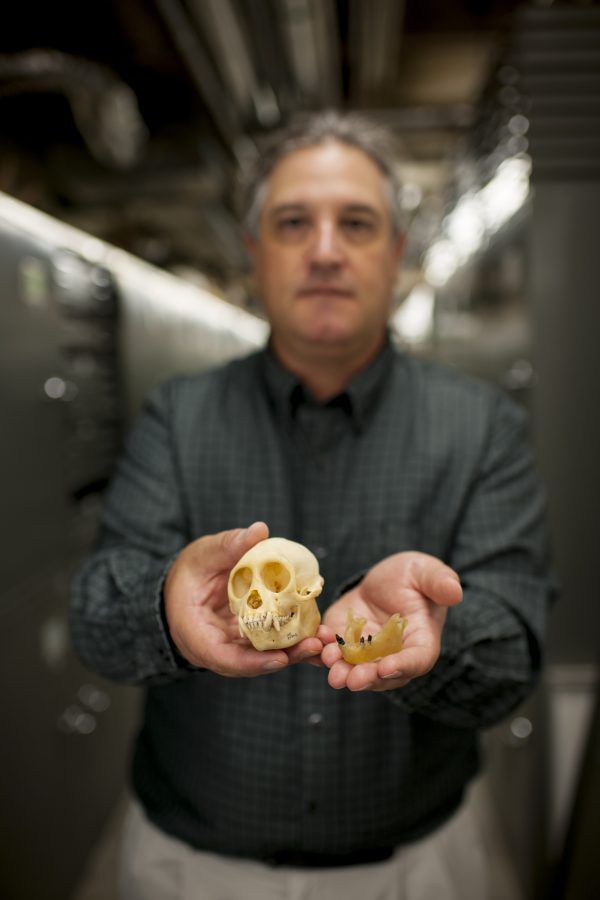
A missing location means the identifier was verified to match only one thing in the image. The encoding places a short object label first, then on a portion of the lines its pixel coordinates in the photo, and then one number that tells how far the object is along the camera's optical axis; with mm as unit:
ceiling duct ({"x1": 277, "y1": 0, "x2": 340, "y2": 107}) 2551
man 1042
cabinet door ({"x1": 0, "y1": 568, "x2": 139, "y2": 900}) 2236
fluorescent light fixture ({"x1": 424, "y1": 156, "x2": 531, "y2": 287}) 2553
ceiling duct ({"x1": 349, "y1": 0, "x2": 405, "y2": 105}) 2863
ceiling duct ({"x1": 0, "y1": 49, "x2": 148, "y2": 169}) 2463
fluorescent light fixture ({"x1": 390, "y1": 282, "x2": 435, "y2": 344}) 6099
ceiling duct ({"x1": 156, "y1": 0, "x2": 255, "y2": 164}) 2426
